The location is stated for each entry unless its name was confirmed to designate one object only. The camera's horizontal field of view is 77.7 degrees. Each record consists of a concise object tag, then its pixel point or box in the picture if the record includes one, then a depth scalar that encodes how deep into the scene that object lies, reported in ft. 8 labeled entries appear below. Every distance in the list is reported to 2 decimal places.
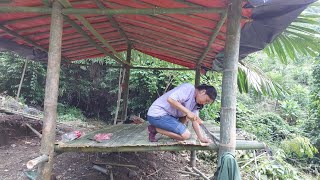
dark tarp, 5.56
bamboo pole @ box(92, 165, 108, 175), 10.45
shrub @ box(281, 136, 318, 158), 17.46
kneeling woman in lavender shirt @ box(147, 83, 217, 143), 7.39
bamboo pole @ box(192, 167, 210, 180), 11.92
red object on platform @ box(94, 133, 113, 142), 7.85
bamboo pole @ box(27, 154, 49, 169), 5.61
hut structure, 6.41
